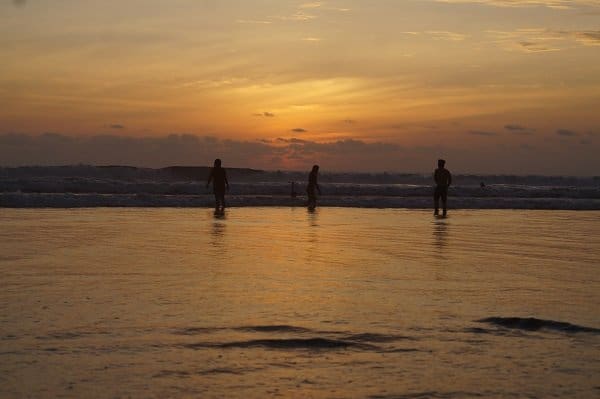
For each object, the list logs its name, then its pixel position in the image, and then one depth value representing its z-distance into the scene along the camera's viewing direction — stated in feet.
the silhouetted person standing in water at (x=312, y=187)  123.54
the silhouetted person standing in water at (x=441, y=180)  104.22
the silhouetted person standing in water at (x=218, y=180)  107.34
